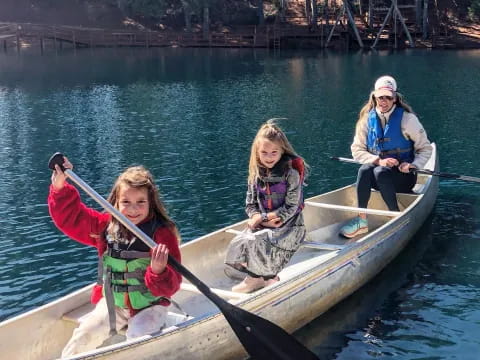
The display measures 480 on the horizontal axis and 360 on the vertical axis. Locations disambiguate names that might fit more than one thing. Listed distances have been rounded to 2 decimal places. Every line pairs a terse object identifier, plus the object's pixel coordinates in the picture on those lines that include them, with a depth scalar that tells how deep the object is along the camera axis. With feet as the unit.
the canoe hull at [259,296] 21.09
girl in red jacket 20.33
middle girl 25.89
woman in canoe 34.09
